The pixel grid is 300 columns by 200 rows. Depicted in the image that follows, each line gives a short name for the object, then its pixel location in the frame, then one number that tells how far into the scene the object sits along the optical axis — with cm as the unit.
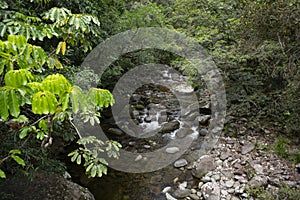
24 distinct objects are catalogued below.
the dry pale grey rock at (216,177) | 491
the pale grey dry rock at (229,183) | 469
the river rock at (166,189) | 475
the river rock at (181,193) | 462
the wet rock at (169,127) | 698
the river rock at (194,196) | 454
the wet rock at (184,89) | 915
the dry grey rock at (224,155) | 549
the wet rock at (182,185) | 482
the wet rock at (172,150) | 603
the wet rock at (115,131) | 677
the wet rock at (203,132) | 651
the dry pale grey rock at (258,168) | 481
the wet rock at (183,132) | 669
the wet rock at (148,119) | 757
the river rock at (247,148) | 546
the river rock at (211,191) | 448
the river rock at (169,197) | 452
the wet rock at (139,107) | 826
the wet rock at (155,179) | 504
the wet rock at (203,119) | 687
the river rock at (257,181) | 443
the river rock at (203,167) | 511
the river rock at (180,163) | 550
